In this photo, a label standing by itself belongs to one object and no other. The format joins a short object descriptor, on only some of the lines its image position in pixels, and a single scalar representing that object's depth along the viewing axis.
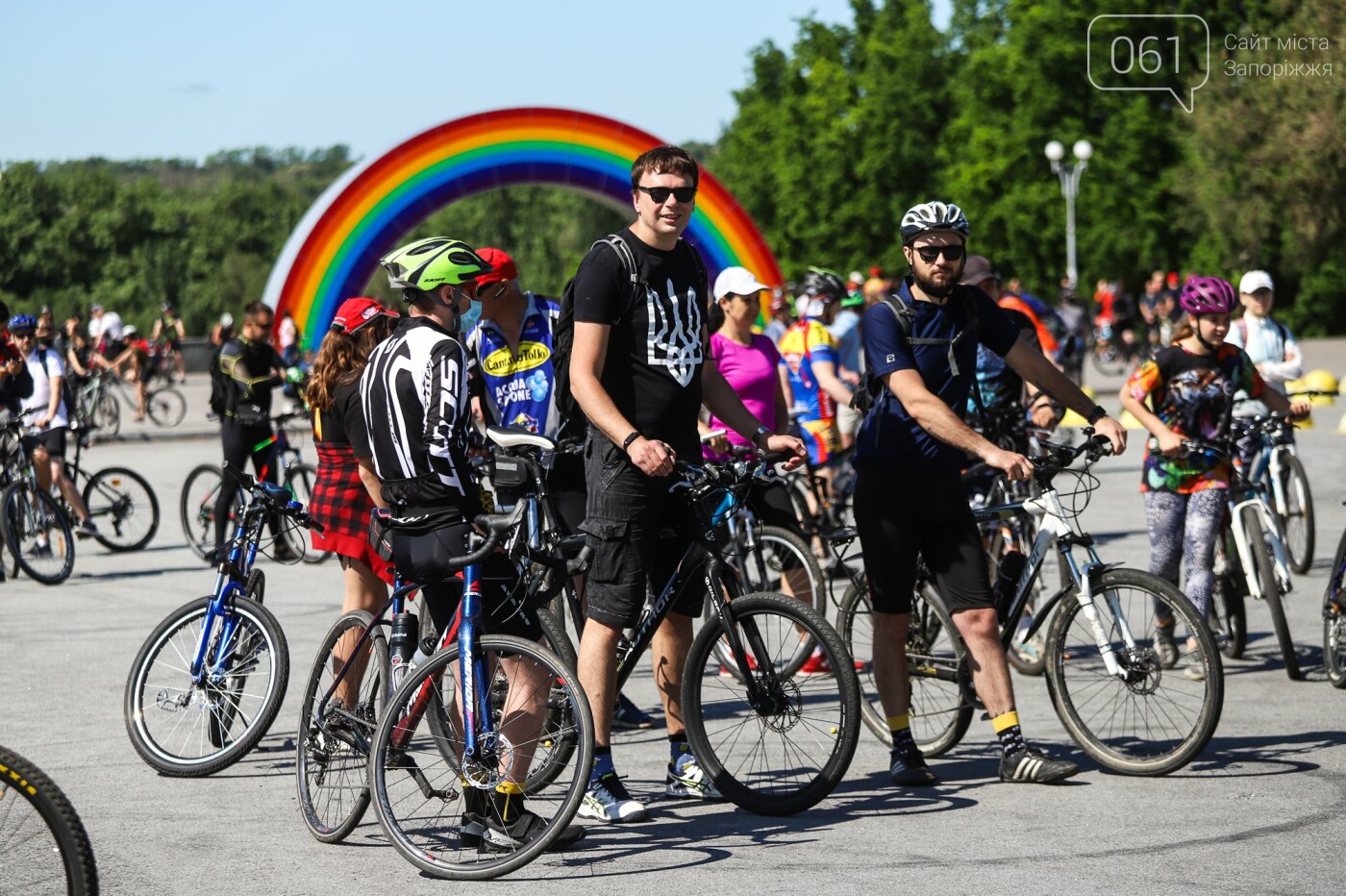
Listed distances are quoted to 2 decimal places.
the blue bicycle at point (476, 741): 9.94
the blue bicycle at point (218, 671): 12.85
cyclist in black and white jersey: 10.20
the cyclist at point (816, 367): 21.16
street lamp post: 73.88
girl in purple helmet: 15.48
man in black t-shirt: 11.03
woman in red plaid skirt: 12.95
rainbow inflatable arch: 51.69
